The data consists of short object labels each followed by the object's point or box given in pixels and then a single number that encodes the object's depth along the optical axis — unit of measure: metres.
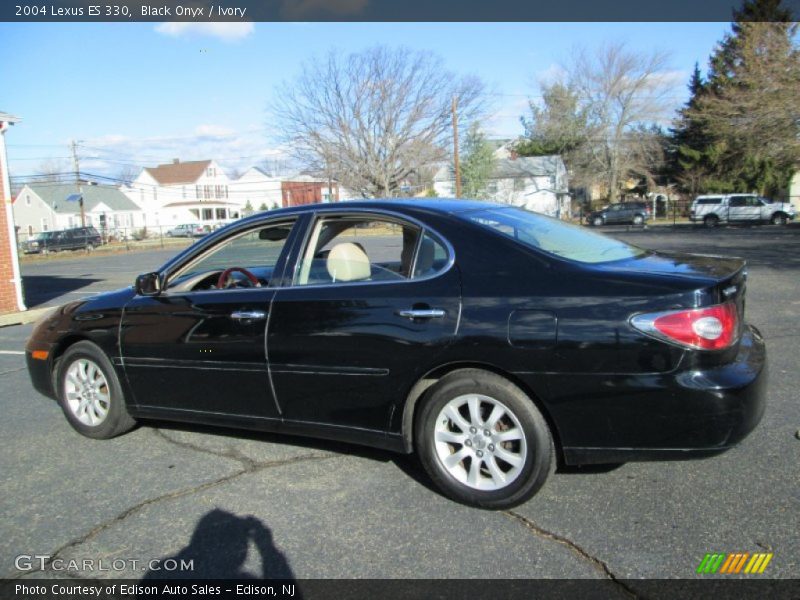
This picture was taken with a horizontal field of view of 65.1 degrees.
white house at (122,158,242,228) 79.94
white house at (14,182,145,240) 70.12
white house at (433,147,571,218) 60.78
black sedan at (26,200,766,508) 2.94
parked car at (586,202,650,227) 41.59
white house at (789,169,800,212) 45.48
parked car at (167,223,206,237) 59.59
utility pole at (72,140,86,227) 54.37
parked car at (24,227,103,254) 41.59
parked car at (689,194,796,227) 34.31
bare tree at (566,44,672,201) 53.59
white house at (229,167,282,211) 89.44
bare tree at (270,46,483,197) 46.22
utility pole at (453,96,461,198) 39.22
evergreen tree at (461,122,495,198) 50.09
